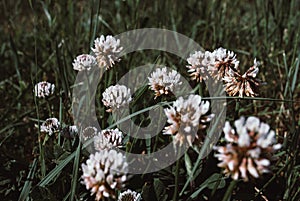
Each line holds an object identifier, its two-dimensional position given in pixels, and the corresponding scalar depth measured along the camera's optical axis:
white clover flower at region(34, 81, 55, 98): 0.53
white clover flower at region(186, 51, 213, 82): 0.47
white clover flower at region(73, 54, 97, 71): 0.51
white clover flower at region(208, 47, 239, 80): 0.45
